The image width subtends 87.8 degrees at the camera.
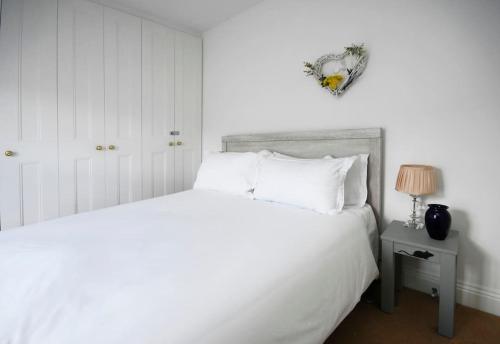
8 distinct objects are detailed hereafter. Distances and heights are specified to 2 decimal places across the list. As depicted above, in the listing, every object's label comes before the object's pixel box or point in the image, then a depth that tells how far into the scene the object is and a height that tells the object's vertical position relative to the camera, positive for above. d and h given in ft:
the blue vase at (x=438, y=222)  4.74 -1.08
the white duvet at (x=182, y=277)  2.18 -1.28
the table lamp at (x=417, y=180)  5.10 -0.35
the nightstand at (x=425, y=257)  4.45 -1.70
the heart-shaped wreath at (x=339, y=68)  6.24 +2.41
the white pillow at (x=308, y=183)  5.45 -0.48
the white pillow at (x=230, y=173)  7.04 -0.35
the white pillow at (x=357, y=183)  6.07 -0.49
